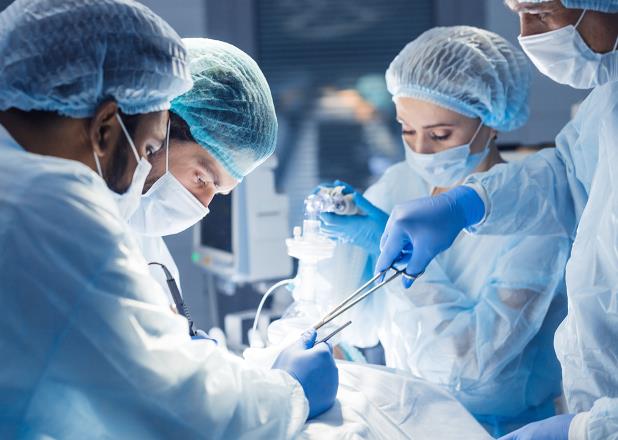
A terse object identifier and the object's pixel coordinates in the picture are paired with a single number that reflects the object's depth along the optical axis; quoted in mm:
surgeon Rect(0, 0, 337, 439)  912
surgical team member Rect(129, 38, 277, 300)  1592
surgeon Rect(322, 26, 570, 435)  1770
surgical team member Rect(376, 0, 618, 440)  1351
